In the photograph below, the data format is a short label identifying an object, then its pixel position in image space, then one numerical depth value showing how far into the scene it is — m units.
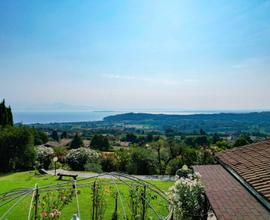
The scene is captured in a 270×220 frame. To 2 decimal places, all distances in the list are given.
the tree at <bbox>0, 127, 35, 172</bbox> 24.30
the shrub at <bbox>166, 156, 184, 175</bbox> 23.90
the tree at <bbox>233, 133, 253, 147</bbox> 31.34
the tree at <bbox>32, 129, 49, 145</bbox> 52.08
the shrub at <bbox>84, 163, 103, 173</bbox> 24.71
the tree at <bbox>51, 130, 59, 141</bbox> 76.25
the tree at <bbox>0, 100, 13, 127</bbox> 31.47
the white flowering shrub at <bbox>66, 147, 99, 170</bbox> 25.95
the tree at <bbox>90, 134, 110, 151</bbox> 49.44
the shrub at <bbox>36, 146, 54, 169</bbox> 27.28
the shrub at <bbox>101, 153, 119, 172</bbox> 25.47
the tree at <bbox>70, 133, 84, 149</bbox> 51.16
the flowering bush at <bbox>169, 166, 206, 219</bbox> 8.04
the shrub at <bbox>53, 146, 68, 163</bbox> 27.47
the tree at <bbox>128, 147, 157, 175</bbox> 24.16
